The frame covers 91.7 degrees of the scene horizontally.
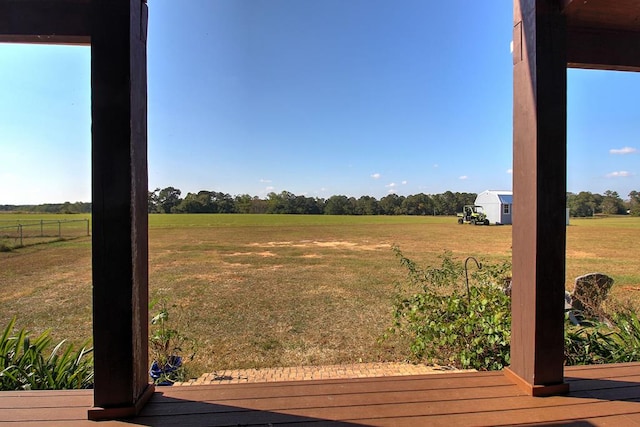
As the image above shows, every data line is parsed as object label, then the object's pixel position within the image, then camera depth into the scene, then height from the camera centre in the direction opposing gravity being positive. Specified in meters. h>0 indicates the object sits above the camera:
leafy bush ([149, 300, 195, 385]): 2.32 -1.21
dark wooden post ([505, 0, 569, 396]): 1.40 +0.09
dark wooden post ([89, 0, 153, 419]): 1.23 +0.04
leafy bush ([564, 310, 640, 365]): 2.20 -0.99
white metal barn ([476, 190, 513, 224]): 28.91 +0.50
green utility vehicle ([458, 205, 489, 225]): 27.36 -0.58
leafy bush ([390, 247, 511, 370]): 2.30 -0.89
